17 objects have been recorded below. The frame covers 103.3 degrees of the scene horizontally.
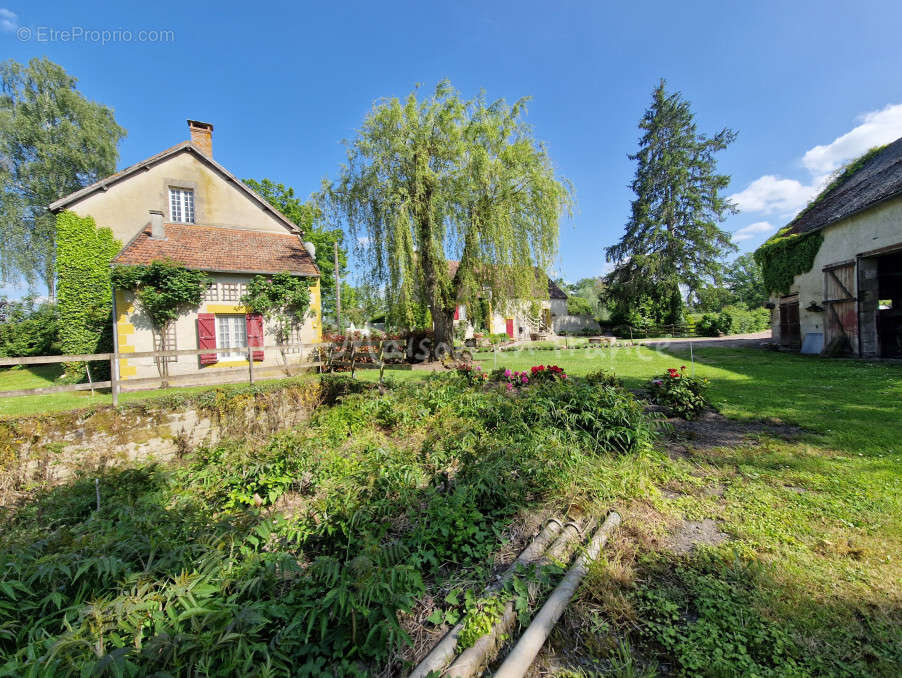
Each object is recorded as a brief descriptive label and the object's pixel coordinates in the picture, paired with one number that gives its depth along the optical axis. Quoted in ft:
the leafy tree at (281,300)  39.14
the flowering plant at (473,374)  23.27
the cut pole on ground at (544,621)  5.54
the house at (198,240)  36.47
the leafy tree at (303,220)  81.41
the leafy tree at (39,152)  58.54
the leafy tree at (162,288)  34.19
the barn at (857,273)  32.04
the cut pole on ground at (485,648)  5.56
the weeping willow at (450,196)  35.60
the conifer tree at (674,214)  82.38
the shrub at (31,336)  57.16
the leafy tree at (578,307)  104.42
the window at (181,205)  43.27
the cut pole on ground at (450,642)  5.60
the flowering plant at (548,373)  21.35
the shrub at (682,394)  17.84
